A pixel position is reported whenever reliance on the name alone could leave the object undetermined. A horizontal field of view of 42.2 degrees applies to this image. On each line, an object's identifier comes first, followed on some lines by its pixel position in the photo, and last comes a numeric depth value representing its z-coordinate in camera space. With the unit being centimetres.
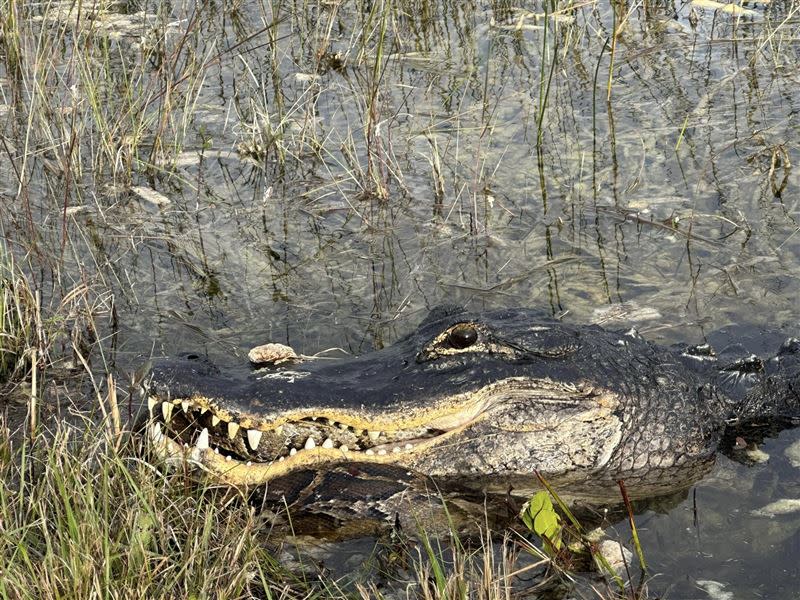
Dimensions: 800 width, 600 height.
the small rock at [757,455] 473
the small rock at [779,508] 435
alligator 412
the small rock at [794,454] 470
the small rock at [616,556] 391
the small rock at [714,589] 382
